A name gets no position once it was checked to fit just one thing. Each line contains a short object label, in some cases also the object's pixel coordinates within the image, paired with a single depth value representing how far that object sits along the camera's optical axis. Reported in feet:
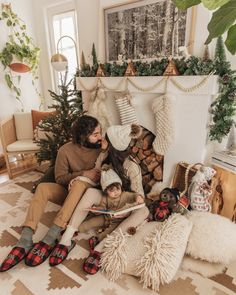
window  9.43
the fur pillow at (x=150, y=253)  4.28
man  4.90
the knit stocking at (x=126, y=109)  6.85
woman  4.87
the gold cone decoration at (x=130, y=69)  6.63
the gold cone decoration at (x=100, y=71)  7.29
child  5.39
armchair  8.80
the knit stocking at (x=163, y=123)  6.11
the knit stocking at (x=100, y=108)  7.38
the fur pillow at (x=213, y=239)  4.63
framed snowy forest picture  6.09
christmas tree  7.62
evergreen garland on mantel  5.45
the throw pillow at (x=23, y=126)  9.59
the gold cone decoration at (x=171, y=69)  5.92
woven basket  6.15
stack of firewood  7.02
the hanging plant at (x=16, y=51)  9.70
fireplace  5.75
